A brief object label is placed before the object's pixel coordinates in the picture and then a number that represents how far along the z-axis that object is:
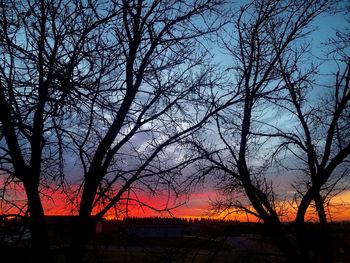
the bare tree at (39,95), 4.29
